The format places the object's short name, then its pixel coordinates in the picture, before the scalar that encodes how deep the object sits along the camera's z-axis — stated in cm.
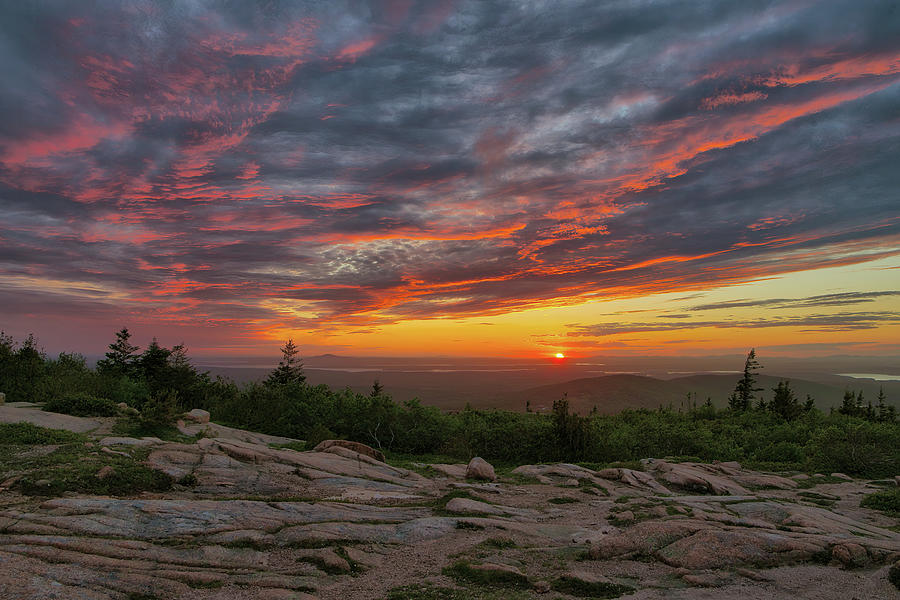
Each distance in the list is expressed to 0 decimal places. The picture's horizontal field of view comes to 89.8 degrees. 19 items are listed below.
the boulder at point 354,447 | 2678
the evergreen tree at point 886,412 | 6099
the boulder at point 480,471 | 2439
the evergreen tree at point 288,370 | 8388
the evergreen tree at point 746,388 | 7825
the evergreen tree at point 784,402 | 5957
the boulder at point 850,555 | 1139
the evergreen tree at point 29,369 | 3742
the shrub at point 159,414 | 2528
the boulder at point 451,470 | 2552
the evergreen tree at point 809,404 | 6662
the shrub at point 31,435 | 1931
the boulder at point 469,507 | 1587
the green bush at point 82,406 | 2781
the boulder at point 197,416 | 3173
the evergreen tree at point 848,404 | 6450
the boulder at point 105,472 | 1554
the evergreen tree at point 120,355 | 5959
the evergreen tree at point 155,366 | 5226
